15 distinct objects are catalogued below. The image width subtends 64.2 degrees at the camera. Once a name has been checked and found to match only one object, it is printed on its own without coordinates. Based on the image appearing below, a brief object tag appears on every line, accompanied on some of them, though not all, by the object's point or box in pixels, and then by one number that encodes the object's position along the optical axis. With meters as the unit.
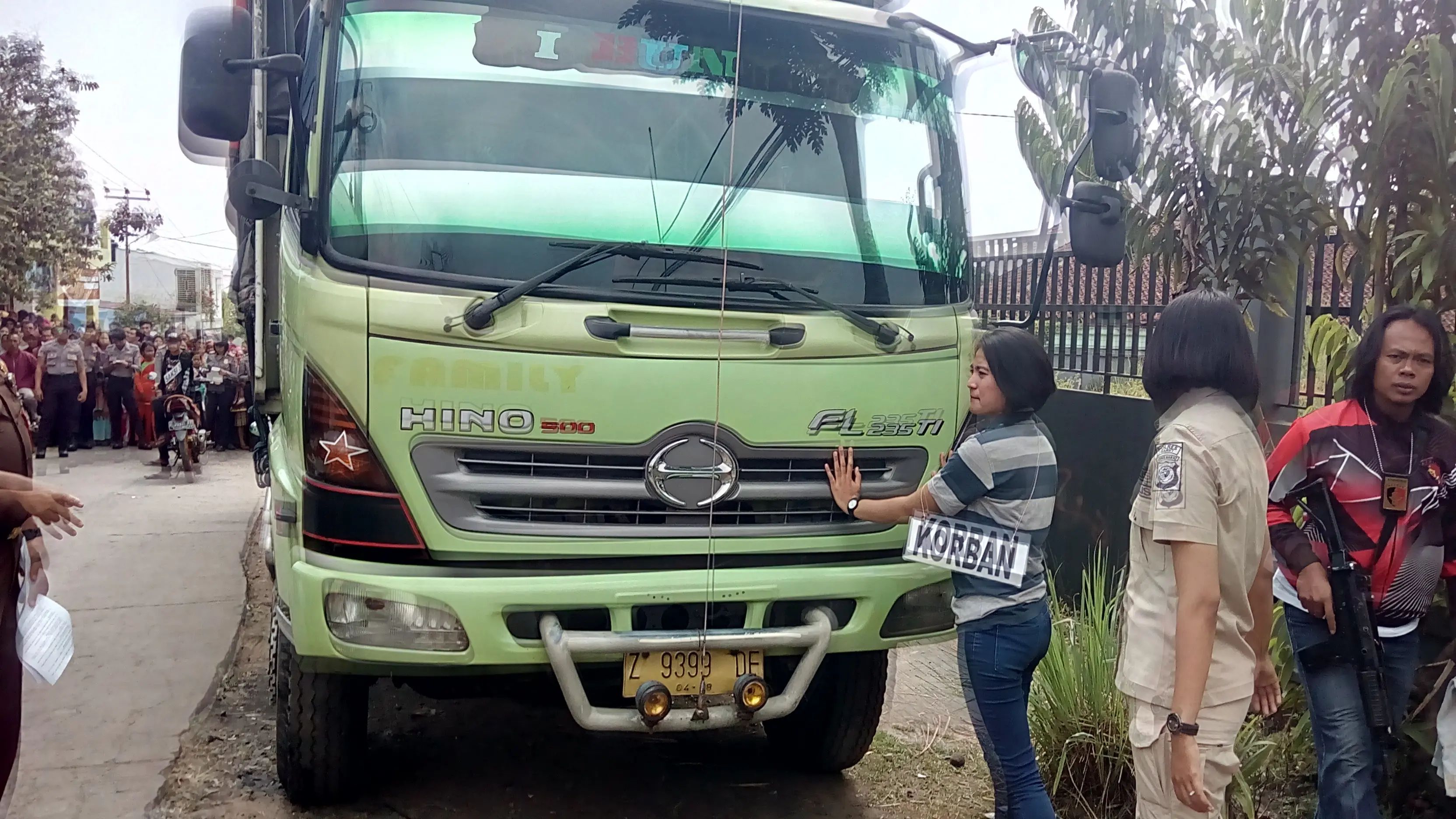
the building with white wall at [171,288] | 53.47
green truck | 3.09
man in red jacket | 2.84
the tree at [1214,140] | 3.76
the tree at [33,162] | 18.33
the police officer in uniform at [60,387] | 13.83
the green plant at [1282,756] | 3.50
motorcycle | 12.65
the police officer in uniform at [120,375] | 15.34
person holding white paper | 2.78
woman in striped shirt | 3.04
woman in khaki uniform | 2.31
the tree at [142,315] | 40.25
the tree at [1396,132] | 3.01
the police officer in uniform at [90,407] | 15.58
